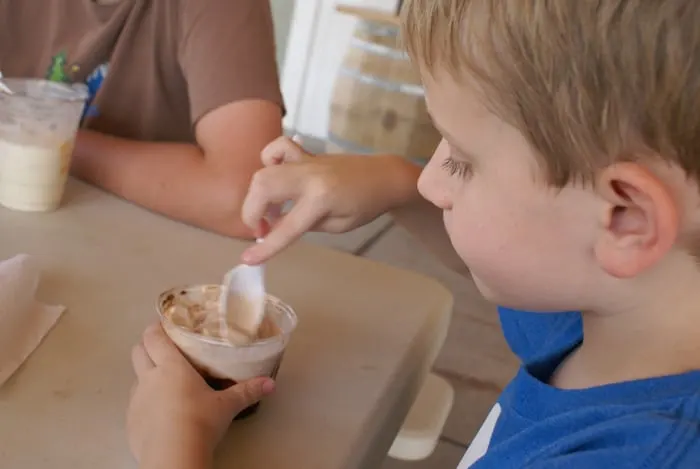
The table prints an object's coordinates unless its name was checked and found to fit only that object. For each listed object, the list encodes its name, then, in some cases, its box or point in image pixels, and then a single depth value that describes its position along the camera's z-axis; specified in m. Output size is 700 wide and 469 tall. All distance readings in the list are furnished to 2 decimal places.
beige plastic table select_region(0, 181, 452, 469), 0.54
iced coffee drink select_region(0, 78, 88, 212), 0.82
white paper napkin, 0.59
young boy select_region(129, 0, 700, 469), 0.42
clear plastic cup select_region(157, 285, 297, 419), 0.56
